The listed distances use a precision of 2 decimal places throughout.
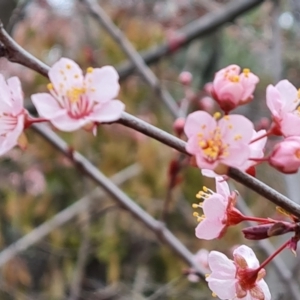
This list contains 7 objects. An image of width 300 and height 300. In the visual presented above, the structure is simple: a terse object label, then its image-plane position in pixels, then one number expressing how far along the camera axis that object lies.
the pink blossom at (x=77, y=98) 0.27
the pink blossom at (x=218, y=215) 0.29
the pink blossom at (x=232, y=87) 0.29
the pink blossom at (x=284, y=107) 0.29
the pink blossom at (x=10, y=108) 0.28
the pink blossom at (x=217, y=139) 0.27
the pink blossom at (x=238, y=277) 0.29
